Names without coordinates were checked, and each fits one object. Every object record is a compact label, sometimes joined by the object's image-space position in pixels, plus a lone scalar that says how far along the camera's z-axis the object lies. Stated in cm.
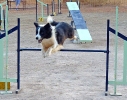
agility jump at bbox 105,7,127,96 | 932
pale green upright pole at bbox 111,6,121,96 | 937
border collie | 915
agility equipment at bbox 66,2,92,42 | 1268
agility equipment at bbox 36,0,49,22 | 2397
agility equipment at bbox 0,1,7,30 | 1968
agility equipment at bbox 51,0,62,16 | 2731
